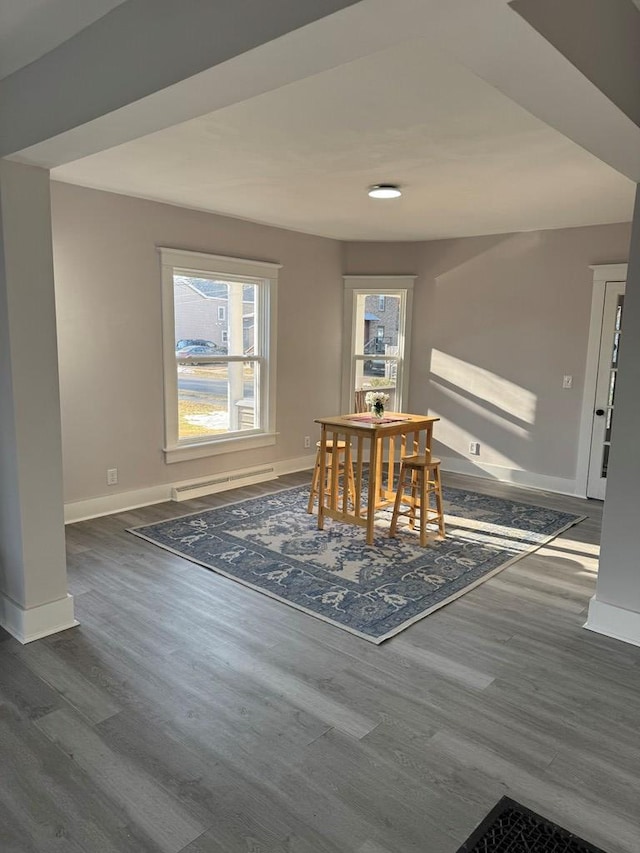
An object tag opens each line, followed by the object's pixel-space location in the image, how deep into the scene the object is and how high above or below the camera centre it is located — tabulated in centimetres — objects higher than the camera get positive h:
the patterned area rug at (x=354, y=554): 326 -147
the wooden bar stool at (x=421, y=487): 418 -112
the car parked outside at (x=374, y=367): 677 -39
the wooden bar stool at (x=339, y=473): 456 -115
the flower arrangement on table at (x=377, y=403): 463 -54
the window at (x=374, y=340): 659 -9
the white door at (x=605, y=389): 532 -47
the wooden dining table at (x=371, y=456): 418 -91
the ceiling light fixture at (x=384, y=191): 405 +97
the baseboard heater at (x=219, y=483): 521 -142
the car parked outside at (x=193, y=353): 519 -21
